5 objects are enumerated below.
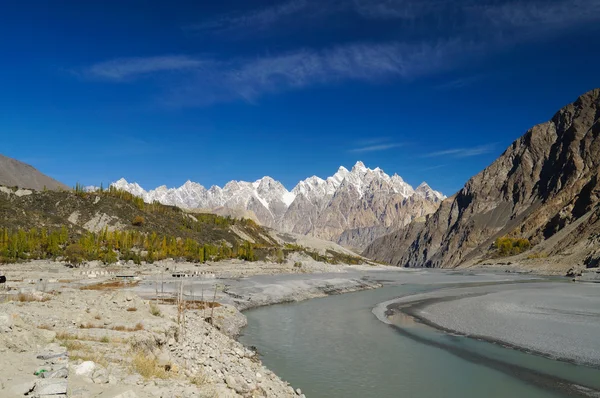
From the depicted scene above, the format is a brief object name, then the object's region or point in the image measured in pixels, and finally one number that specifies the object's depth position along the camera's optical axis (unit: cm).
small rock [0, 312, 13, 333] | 1352
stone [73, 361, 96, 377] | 1132
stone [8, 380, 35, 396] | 886
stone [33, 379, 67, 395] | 886
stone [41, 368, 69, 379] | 1007
